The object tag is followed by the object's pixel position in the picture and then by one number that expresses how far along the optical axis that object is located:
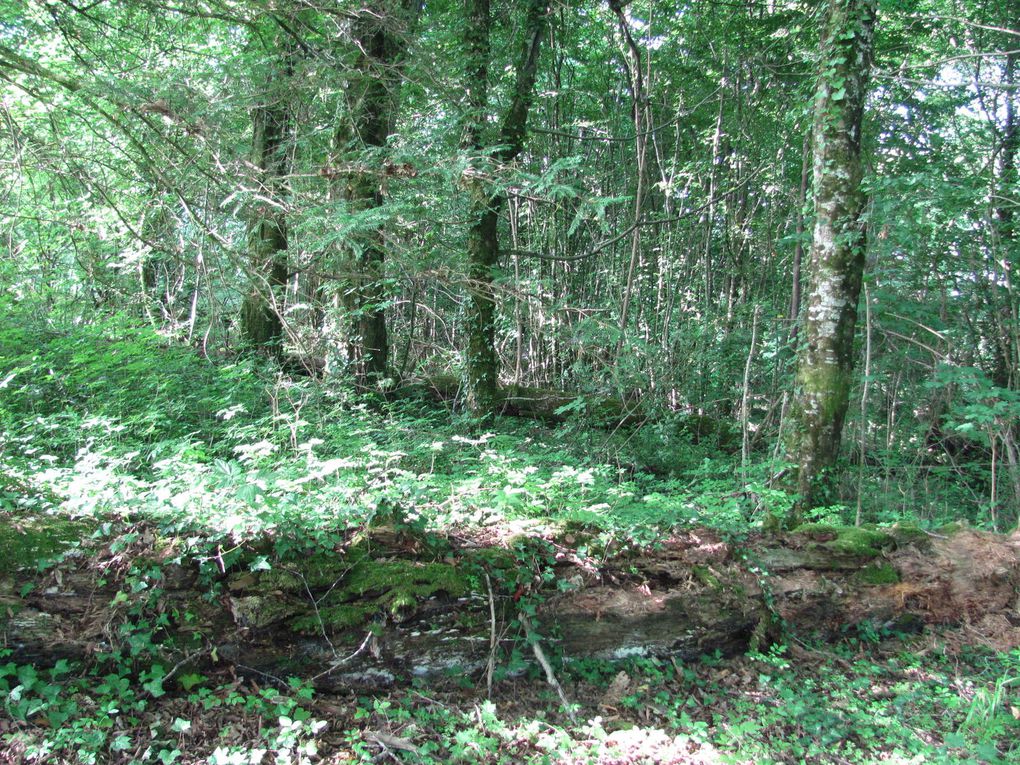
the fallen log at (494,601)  2.94
